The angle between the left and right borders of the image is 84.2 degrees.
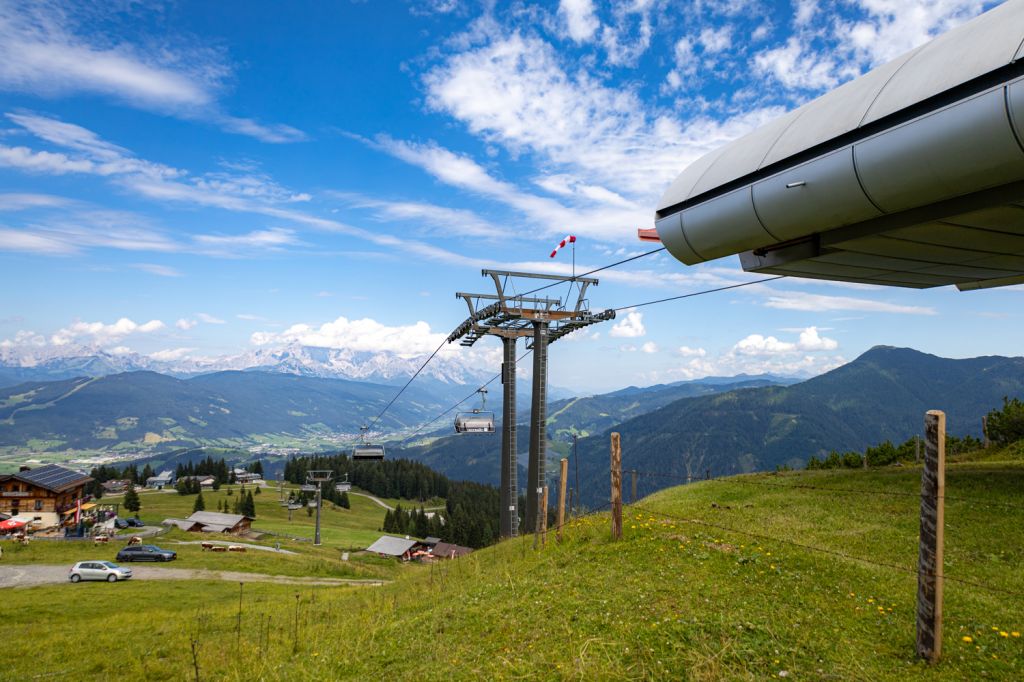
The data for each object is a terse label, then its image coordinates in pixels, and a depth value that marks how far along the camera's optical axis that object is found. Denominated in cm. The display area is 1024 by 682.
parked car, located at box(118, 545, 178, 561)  4381
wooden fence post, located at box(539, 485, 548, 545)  1670
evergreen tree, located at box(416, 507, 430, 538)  10981
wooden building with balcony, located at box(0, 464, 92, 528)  6600
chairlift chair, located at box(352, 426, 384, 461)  4091
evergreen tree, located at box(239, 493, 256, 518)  9862
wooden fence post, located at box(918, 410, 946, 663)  774
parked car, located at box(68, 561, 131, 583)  3472
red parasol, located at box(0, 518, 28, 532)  5809
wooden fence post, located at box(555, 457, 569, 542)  1603
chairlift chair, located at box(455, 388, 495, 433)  2980
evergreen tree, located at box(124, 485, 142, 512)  9038
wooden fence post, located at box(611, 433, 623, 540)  1382
